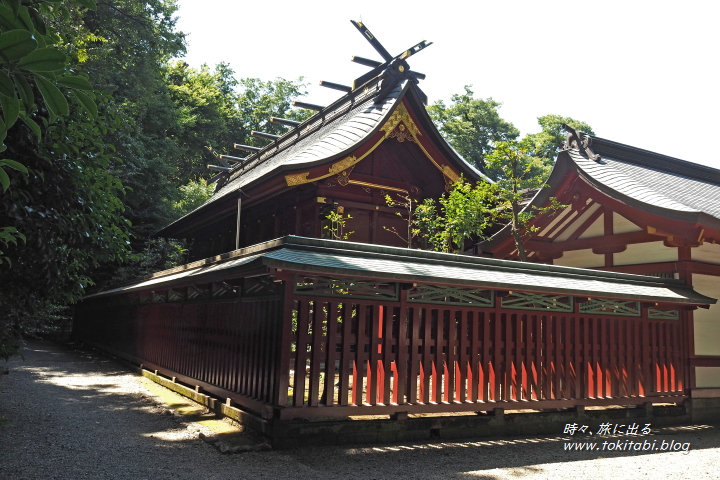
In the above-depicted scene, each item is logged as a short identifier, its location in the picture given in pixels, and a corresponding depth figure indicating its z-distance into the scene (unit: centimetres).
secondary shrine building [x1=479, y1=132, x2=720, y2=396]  926
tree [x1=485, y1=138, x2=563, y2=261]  1061
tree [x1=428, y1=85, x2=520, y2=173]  4172
